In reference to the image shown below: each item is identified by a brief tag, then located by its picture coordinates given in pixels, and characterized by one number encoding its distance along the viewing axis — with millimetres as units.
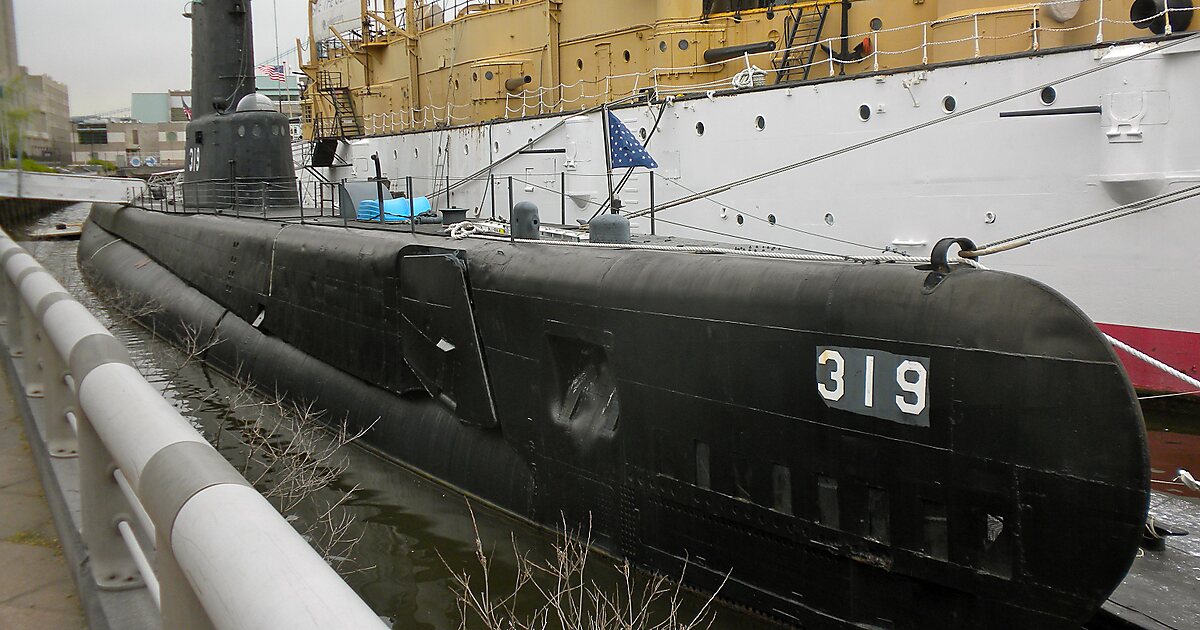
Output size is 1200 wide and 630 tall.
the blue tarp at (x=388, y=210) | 14385
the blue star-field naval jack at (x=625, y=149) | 12195
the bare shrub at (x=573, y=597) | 6961
